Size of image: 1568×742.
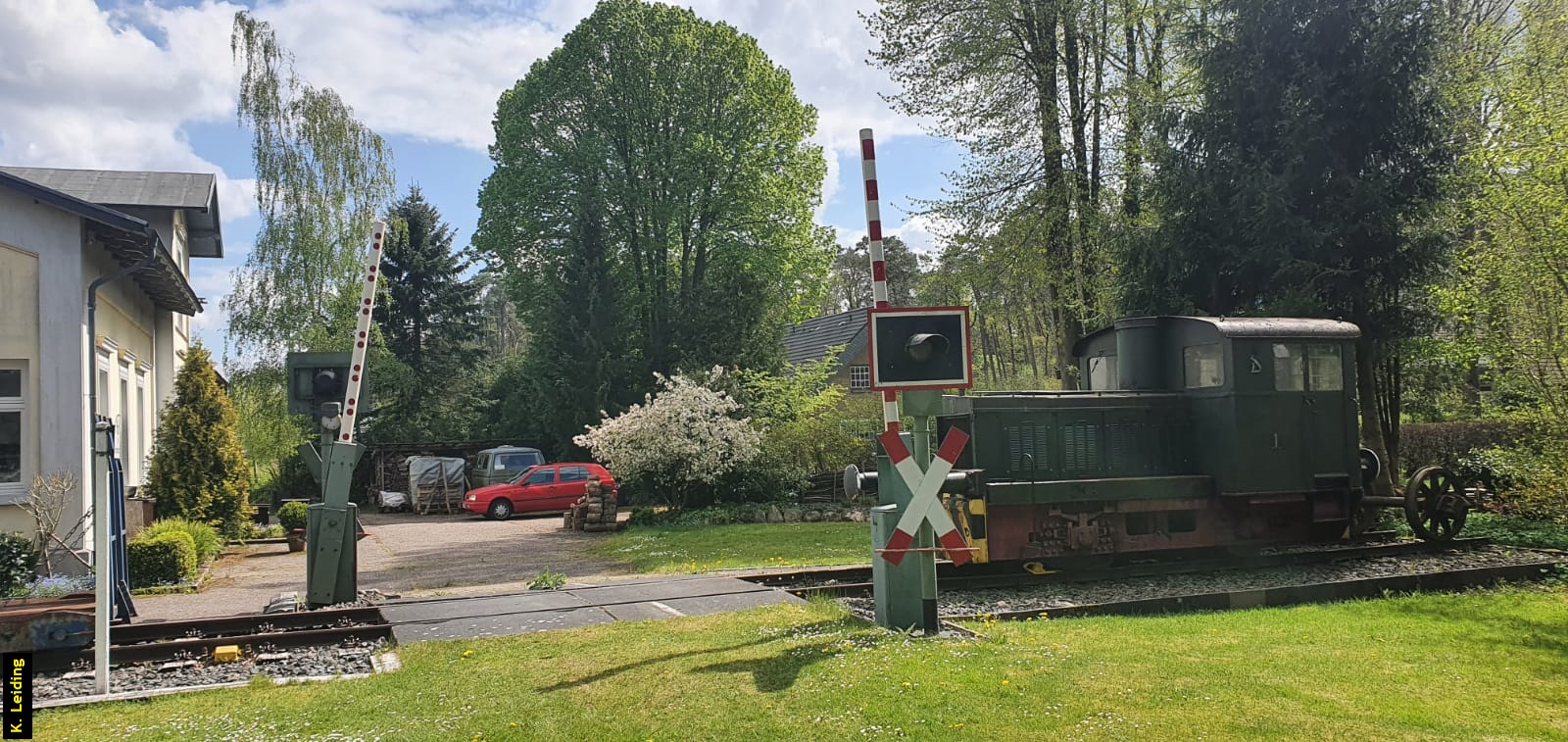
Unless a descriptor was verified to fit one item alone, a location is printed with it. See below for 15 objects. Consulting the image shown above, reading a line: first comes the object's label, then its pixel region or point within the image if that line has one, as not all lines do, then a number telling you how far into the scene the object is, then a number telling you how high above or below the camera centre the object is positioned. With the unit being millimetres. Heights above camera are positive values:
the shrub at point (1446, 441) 18016 -609
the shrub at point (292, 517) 19641 -1253
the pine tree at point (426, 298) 37969 +5618
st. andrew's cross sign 7070 -423
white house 11438 +1627
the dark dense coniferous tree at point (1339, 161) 15750 +3987
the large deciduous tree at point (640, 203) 31078 +7540
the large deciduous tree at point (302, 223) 26547 +6036
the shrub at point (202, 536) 14391 -1178
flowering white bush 21906 -86
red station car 25469 -1261
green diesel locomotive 11344 -342
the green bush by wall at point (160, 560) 12594 -1279
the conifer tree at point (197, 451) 16344 +77
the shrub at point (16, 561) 10148 -1014
